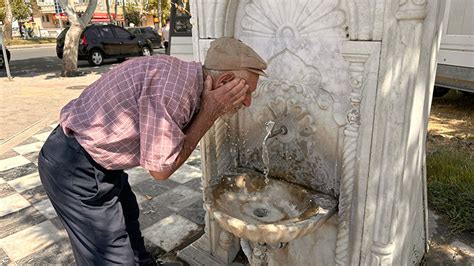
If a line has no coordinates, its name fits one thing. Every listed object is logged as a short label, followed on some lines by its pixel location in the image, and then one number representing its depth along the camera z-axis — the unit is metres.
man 1.56
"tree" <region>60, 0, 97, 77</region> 10.61
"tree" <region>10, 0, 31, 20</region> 33.61
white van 5.92
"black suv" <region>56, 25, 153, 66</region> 13.81
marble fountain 1.73
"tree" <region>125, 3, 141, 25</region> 43.76
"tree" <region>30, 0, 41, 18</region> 39.69
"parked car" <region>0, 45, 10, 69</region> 13.69
